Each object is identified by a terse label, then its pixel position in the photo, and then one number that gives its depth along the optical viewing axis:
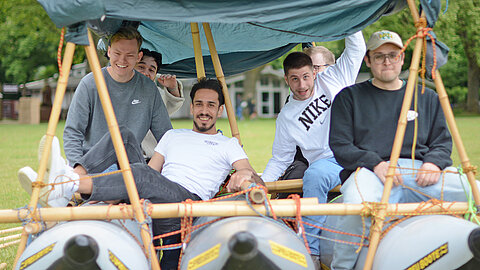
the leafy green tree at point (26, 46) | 20.55
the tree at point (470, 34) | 19.34
